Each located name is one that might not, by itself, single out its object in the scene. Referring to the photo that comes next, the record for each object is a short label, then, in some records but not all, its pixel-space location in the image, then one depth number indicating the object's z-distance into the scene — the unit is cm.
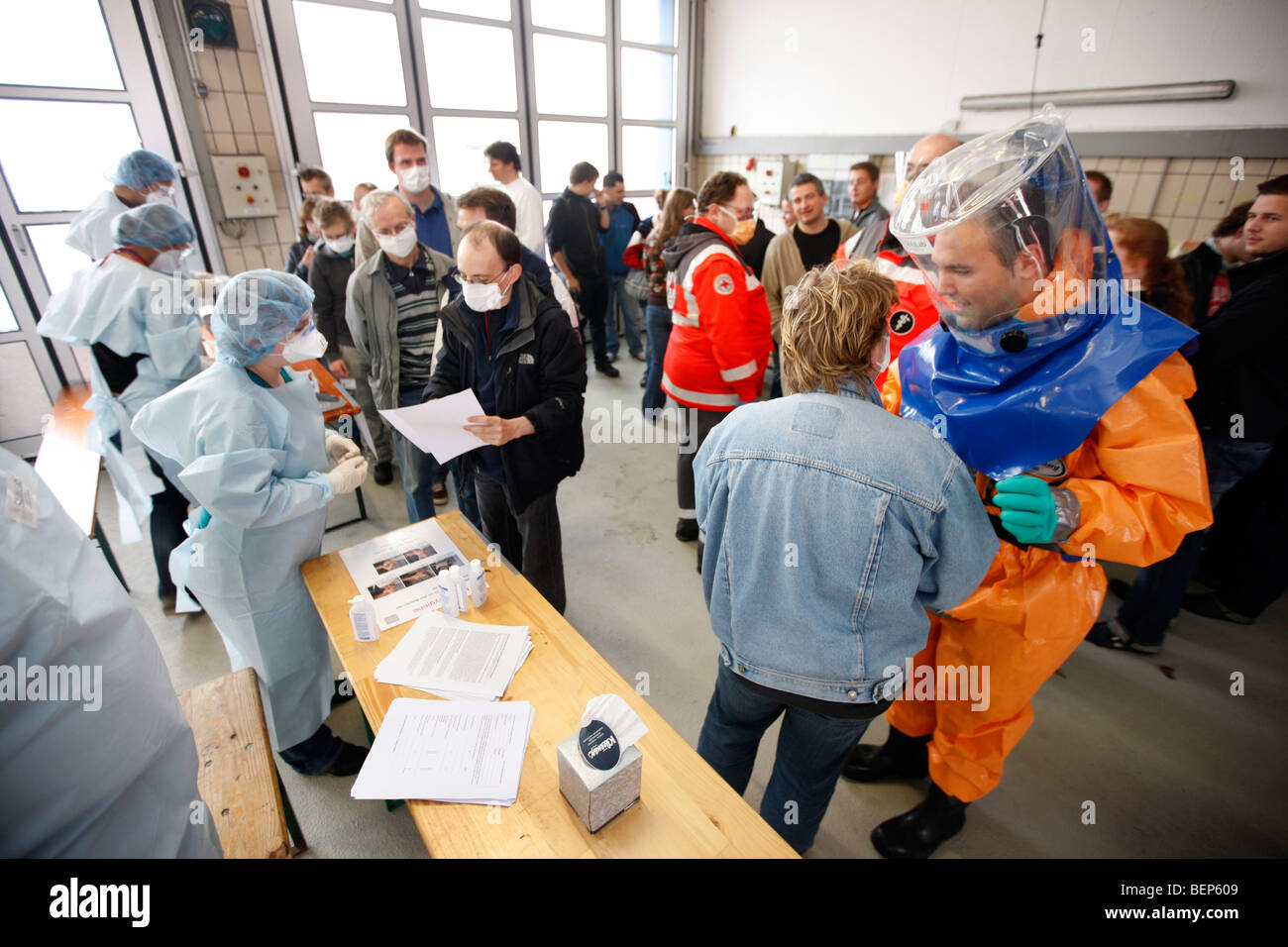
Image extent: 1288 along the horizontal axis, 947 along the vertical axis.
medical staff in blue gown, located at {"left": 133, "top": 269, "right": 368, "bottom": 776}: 149
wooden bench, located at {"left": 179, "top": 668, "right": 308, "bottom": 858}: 133
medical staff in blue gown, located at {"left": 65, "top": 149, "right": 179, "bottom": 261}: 277
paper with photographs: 162
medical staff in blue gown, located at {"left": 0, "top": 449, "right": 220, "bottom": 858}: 75
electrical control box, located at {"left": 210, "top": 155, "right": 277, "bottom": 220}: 447
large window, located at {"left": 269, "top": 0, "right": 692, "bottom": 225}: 488
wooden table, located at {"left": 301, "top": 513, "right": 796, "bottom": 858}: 103
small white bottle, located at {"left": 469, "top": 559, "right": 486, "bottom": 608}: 160
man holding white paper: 189
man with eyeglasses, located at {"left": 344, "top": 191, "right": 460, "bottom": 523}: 261
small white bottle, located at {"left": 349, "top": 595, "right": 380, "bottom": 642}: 147
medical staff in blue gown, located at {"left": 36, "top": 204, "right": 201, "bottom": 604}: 237
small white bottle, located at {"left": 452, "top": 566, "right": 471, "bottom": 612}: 158
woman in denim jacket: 103
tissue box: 100
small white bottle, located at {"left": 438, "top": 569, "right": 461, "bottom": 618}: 157
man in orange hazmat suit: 109
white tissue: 114
